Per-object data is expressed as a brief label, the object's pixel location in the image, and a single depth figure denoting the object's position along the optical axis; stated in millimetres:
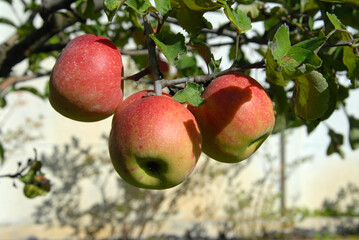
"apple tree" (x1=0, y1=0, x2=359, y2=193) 704
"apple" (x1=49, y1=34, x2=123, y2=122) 784
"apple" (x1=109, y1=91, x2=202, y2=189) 712
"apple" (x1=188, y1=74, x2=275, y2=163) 781
